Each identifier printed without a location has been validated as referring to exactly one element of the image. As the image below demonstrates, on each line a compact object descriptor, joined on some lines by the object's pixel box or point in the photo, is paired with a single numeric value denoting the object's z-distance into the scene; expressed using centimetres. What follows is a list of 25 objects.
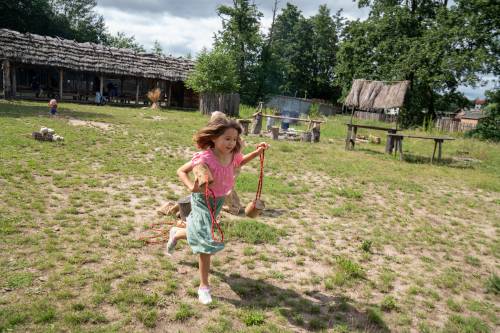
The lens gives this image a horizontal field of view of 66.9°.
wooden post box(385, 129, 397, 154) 1516
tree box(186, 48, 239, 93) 2680
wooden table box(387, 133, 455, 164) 1365
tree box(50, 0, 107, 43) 5801
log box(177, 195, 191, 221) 559
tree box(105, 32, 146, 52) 6259
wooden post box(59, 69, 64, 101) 2628
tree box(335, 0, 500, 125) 2756
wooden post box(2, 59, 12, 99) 2375
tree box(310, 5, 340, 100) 5469
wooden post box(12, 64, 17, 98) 2456
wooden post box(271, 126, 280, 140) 1664
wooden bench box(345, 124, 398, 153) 1517
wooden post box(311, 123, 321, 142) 1716
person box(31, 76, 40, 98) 2666
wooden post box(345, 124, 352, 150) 1559
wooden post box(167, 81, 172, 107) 3159
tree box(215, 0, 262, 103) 3984
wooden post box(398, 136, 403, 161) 1395
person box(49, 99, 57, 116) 1581
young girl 346
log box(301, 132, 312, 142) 1719
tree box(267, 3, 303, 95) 4366
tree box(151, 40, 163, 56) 6046
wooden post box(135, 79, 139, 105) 2969
